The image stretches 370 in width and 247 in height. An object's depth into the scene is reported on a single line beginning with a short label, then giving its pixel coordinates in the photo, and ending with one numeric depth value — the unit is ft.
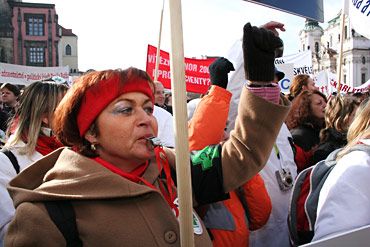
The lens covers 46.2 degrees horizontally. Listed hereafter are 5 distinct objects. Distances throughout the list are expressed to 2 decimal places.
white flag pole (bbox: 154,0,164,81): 14.02
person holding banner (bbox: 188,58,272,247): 6.61
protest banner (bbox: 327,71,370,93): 37.40
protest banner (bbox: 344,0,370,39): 11.13
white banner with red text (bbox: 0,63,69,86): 38.41
